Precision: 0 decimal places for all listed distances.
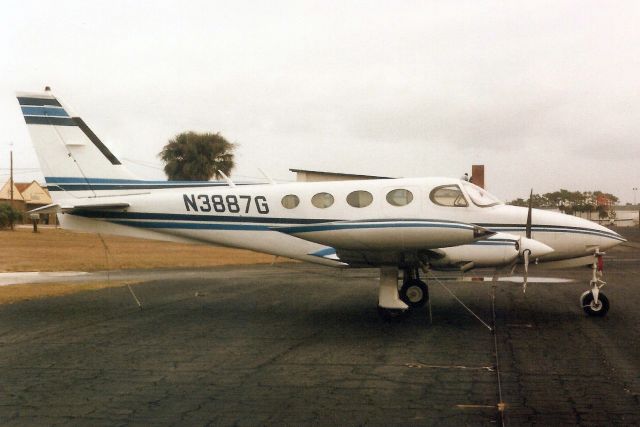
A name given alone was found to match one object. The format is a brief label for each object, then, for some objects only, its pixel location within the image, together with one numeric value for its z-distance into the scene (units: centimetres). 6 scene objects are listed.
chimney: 3321
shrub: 6431
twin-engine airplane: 1202
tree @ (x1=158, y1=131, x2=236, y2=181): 5503
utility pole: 9251
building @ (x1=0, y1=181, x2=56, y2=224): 10394
